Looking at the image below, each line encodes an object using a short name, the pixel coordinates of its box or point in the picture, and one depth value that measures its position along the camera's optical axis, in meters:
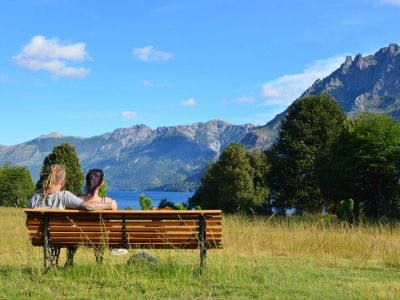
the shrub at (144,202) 40.14
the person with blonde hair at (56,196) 8.37
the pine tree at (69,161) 65.88
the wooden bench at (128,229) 7.79
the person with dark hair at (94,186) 8.53
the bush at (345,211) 27.19
